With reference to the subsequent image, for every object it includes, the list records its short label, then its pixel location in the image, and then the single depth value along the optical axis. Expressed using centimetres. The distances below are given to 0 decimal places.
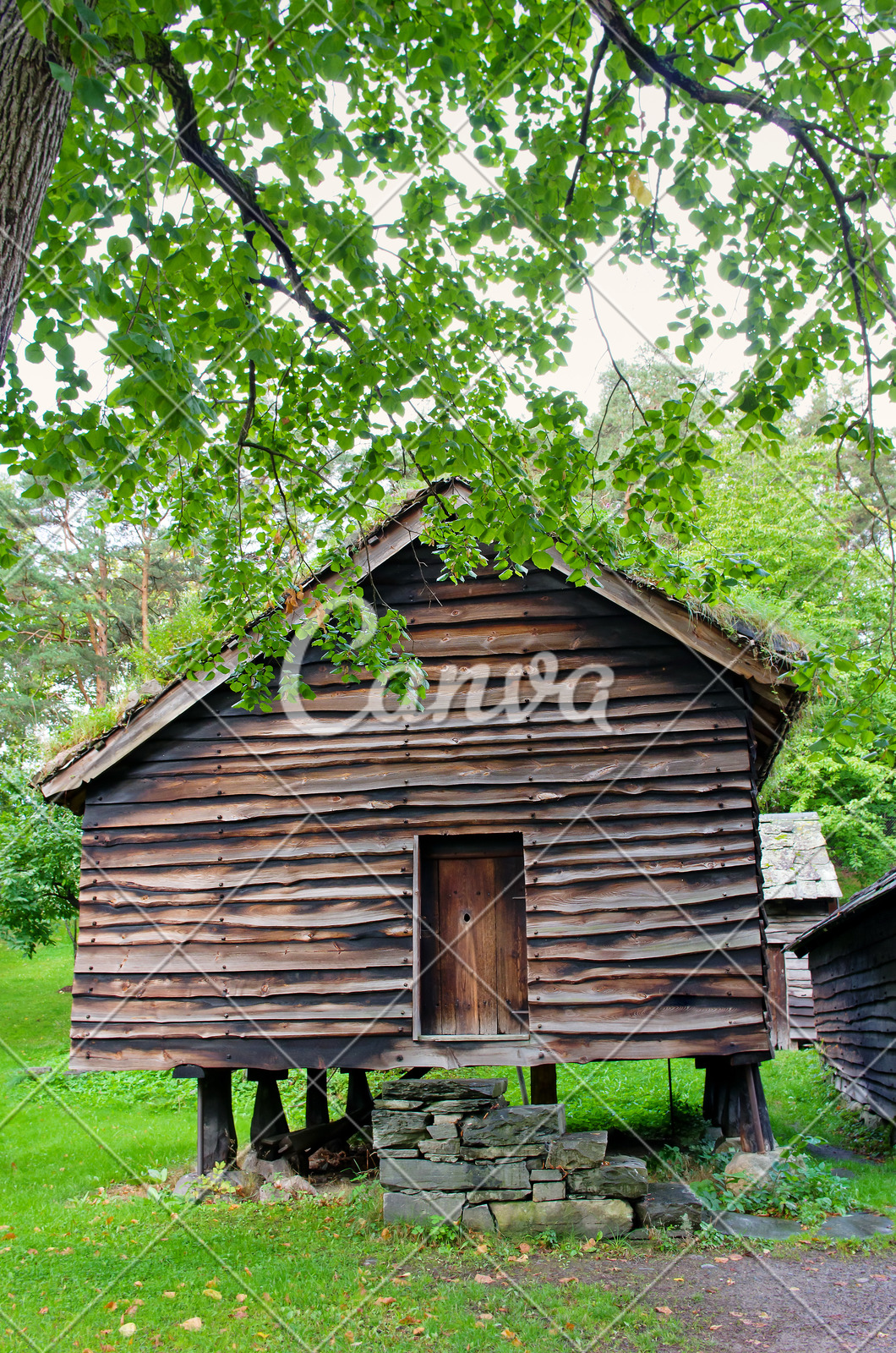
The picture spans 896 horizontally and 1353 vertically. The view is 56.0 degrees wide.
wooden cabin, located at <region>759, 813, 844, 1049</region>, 1688
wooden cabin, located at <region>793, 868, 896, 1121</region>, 1018
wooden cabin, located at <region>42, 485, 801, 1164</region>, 679
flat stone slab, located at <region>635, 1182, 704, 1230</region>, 624
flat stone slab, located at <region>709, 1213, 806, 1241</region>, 613
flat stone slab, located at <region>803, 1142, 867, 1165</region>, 941
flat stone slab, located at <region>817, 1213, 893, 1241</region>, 621
